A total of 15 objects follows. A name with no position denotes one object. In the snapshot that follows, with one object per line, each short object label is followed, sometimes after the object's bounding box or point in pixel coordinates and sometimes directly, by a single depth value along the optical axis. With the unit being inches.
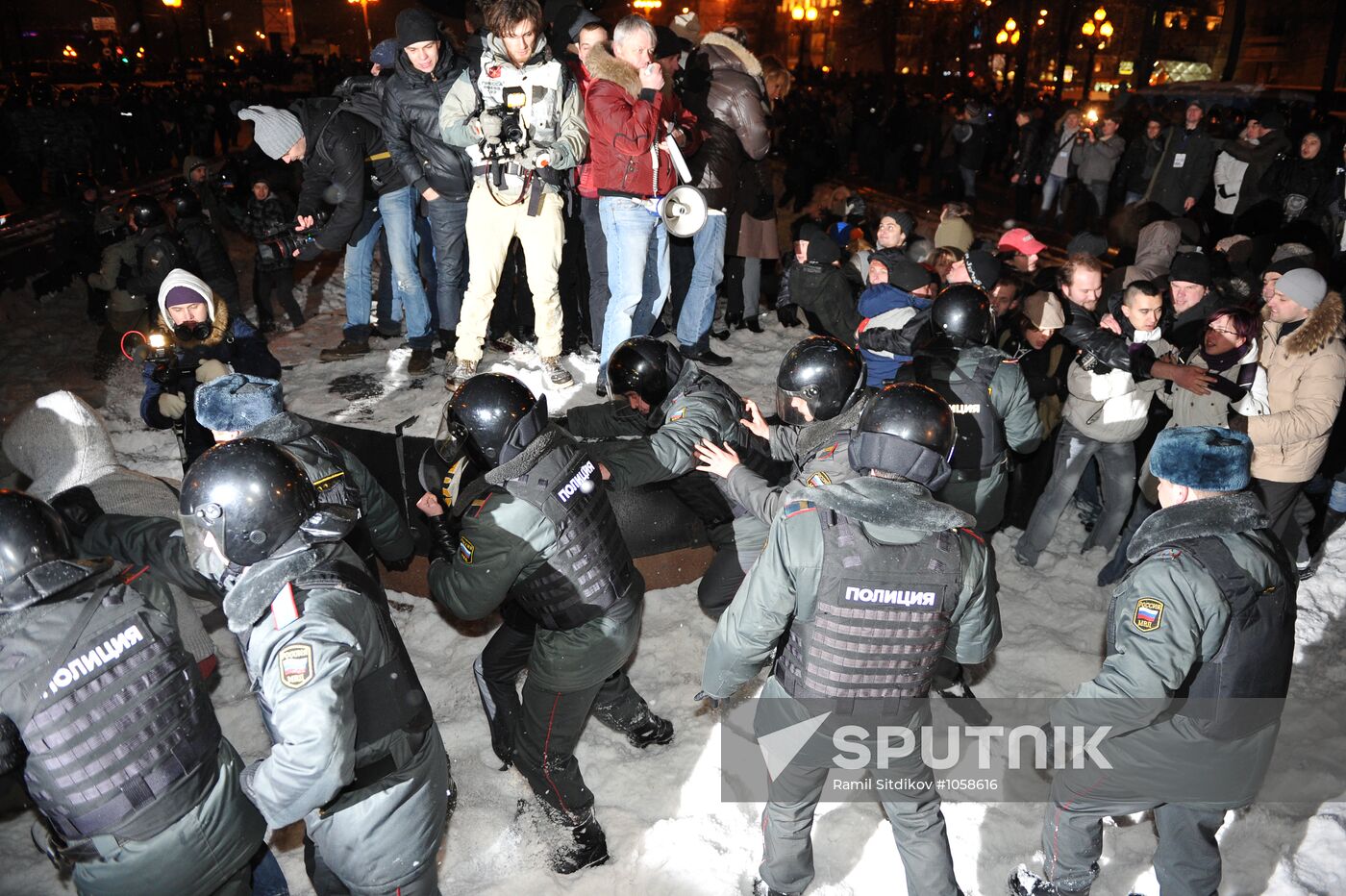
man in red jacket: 204.5
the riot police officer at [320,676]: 86.8
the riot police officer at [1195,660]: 102.6
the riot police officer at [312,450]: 121.6
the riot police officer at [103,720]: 86.0
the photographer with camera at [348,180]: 232.5
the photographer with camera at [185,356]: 170.7
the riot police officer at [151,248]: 252.4
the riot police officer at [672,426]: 142.4
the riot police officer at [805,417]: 139.3
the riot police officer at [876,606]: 103.1
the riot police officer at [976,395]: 160.2
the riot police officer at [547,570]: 116.9
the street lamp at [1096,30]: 943.0
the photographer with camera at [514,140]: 199.5
